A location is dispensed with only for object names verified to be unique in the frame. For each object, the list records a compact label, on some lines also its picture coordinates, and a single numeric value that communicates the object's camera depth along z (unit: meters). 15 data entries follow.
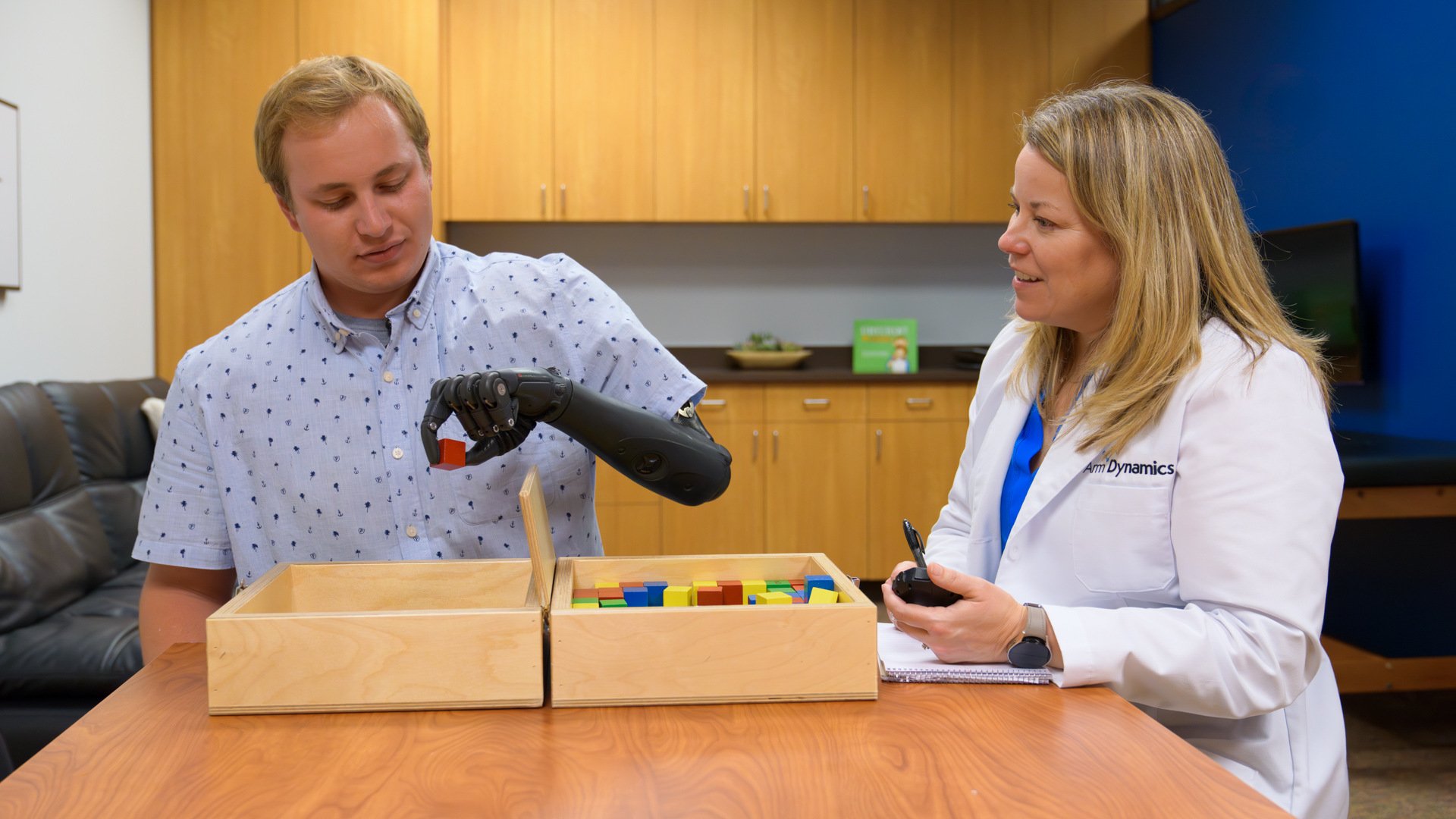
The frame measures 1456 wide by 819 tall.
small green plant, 5.02
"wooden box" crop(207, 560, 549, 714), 1.00
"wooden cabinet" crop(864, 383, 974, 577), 4.75
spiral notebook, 1.11
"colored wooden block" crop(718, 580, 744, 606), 1.15
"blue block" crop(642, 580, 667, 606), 1.16
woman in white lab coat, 1.16
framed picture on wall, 3.11
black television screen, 3.58
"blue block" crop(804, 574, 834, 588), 1.18
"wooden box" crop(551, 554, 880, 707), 1.02
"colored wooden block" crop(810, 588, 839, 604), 1.12
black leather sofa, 2.34
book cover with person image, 5.12
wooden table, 0.83
